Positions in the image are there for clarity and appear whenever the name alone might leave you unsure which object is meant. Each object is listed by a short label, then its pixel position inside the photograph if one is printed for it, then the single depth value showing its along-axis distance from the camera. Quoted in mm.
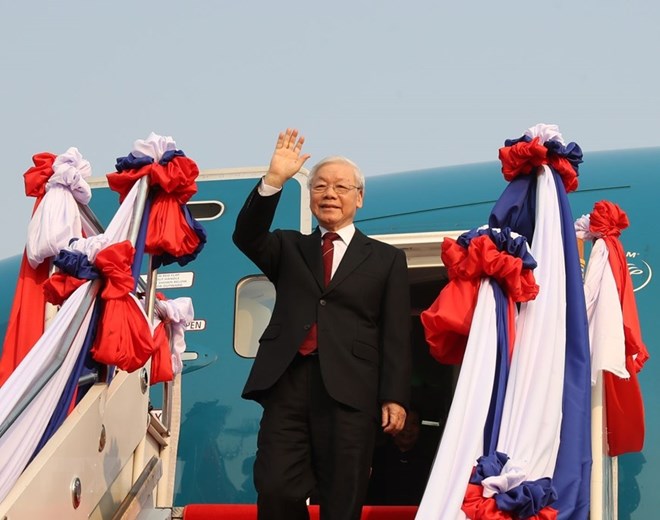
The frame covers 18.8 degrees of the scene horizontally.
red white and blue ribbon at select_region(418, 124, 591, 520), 7158
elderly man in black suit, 8221
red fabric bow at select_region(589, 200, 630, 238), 9562
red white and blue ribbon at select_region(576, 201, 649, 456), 8720
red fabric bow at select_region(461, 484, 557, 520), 7022
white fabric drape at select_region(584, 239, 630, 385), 8592
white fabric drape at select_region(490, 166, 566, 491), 7443
